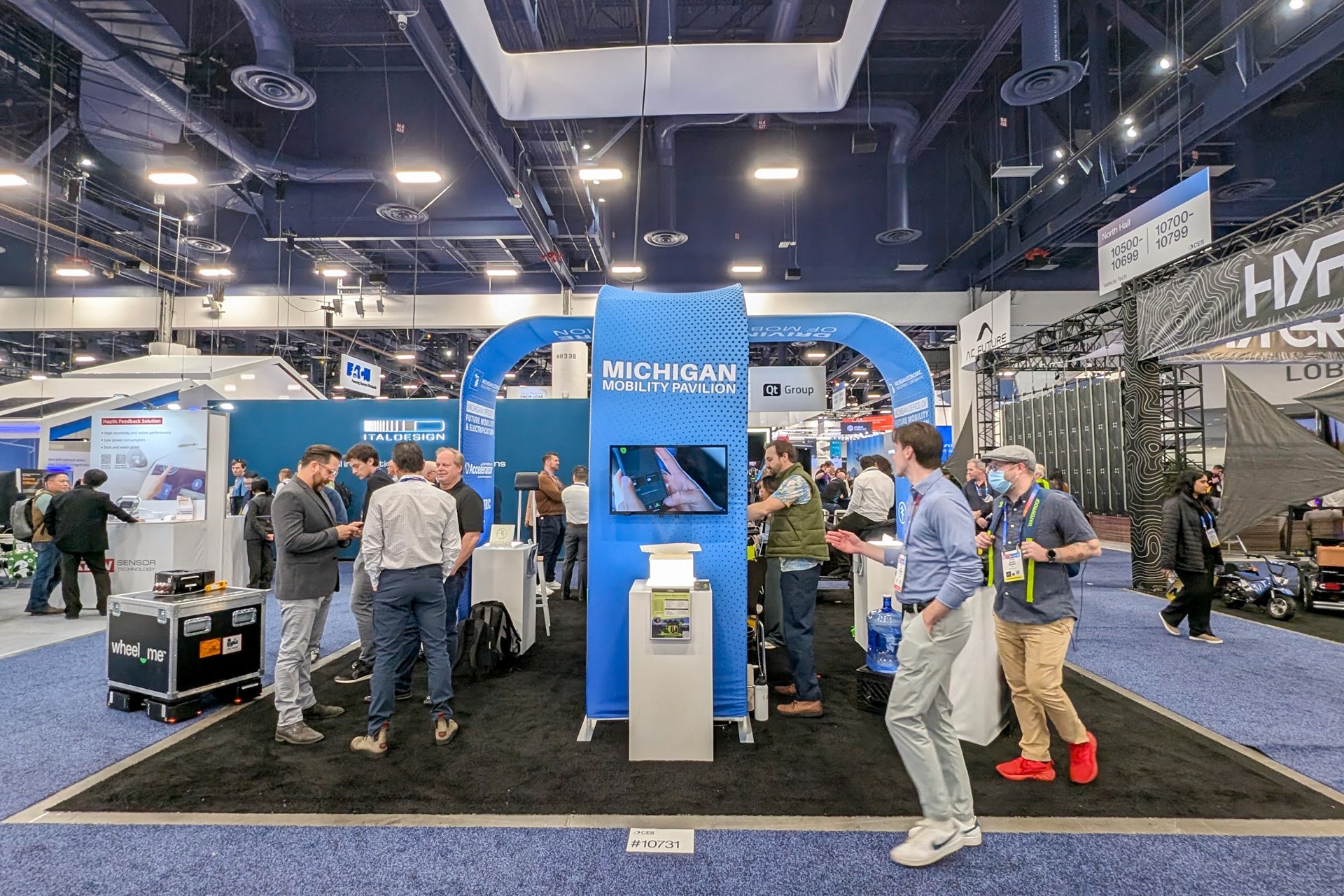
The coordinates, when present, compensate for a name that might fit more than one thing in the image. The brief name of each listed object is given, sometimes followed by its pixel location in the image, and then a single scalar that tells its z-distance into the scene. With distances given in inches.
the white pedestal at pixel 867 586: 200.5
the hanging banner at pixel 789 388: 430.6
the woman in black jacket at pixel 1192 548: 216.8
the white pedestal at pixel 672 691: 131.2
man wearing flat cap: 117.9
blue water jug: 169.3
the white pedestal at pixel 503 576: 205.8
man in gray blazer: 142.1
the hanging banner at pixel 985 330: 394.6
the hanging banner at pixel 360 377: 445.4
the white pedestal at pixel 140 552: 272.8
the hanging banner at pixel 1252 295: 205.5
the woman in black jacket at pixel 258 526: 271.9
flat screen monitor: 146.4
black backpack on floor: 187.3
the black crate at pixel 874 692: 158.0
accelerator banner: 233.8
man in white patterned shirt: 133.6
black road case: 151.8
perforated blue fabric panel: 147.9
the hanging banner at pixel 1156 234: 247.3
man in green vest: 151.6
